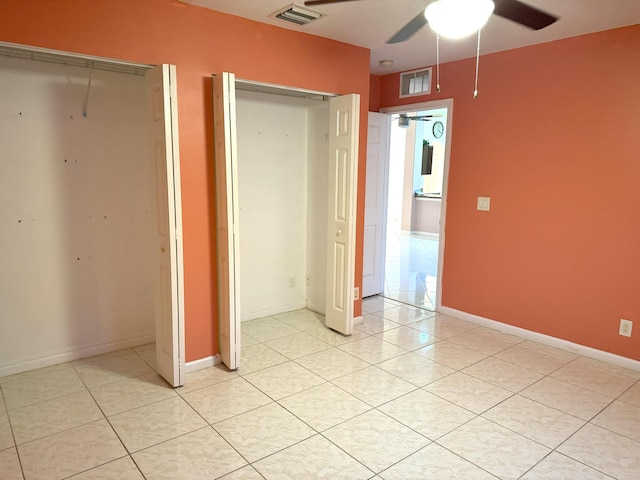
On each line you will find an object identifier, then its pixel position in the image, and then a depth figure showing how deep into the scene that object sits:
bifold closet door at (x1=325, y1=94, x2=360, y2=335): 3.54
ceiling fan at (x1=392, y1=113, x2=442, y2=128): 7.51
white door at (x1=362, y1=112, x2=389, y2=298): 4.74
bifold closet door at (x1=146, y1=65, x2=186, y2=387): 2.57
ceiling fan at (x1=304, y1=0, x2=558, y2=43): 1.94
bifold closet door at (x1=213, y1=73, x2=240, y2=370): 2.79
